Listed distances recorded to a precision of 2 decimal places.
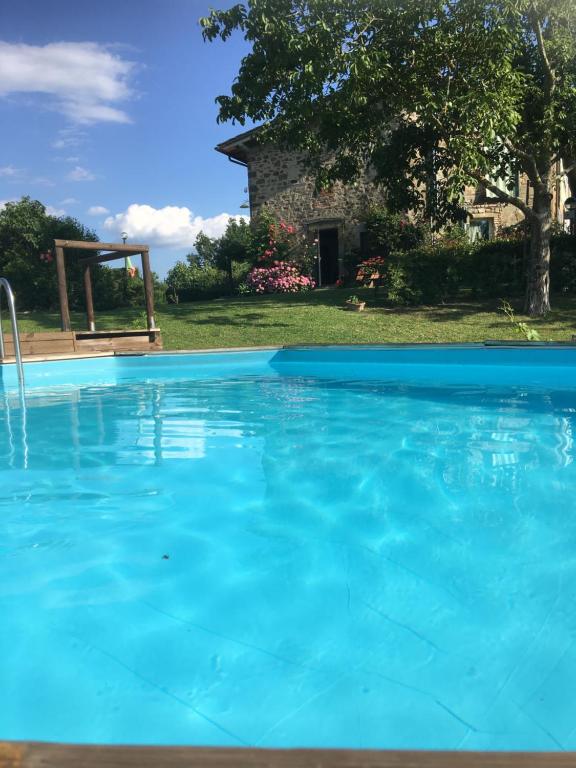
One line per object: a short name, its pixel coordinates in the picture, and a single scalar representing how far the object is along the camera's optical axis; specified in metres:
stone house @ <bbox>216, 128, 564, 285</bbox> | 19.56
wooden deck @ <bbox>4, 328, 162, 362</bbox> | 9.87
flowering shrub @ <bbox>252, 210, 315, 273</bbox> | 19.53
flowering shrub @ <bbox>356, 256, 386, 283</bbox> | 14.72
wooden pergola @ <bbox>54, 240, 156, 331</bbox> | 10.07
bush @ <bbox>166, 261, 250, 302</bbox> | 20.39
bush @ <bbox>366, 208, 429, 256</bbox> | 17.70
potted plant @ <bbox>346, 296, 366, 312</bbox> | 13.90
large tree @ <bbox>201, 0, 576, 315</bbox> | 9.44
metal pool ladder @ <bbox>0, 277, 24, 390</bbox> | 7.66
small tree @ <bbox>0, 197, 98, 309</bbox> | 17.84
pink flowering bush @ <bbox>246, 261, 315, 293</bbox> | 18.72
